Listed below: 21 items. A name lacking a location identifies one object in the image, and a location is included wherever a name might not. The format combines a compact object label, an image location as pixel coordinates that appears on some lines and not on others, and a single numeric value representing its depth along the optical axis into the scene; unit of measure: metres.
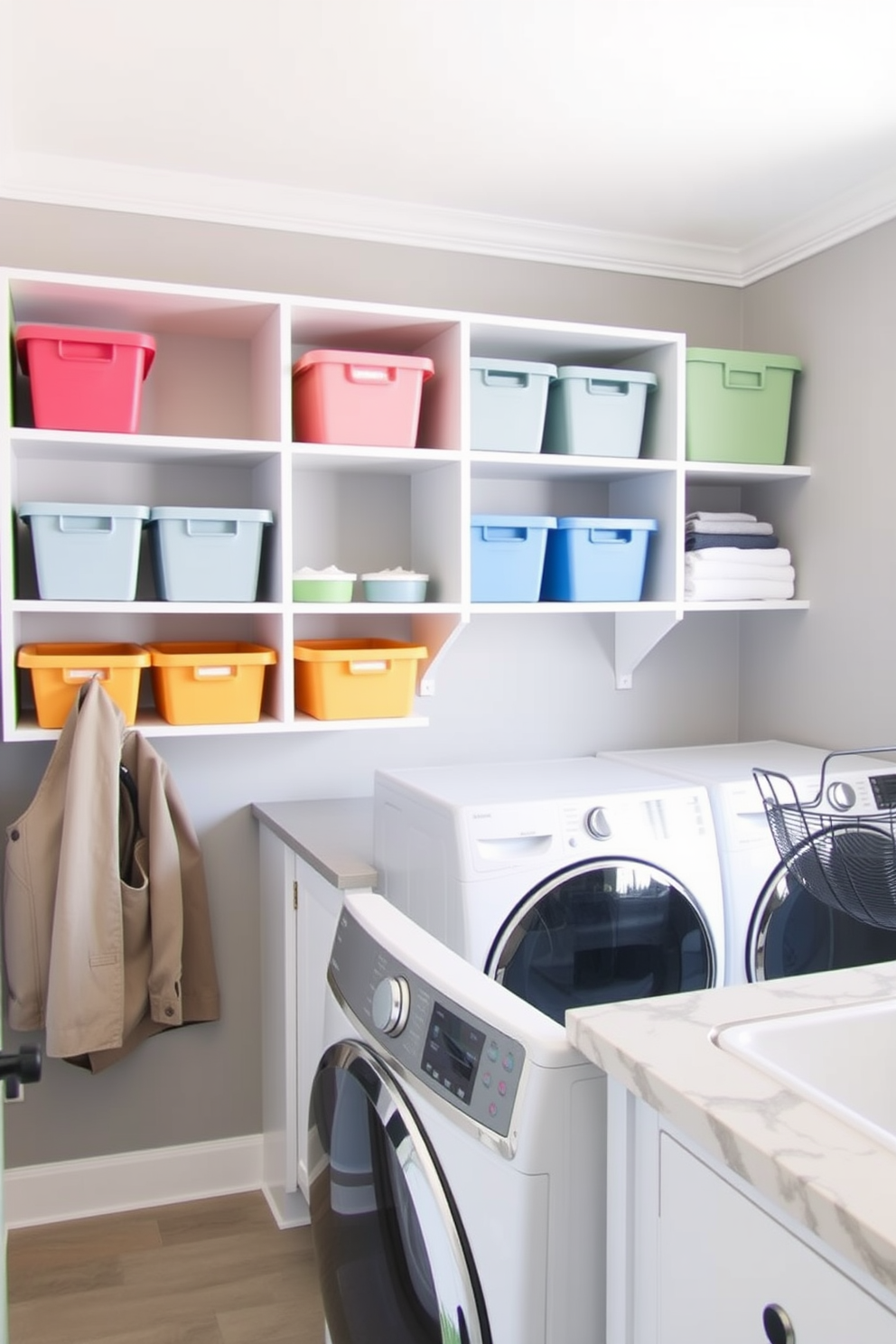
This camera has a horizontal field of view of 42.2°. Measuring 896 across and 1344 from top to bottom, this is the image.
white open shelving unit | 2.52
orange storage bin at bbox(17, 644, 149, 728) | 2.45
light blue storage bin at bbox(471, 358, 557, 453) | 2.73
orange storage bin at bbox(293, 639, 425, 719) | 2.64
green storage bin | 2.96
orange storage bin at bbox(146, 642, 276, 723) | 2.54
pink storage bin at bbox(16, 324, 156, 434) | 2.41
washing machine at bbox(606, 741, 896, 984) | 2.48
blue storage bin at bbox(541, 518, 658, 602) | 2.85
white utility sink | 1.16
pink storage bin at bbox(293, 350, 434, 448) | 2.59
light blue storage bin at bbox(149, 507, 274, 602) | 2.52
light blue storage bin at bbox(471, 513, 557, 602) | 2.76
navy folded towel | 2.98
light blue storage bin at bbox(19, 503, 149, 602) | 2.43
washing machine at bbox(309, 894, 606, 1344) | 1.12
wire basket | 1.99
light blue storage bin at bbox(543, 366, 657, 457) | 2.82
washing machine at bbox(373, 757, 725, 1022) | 2.24
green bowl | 2.64
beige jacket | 2.44
